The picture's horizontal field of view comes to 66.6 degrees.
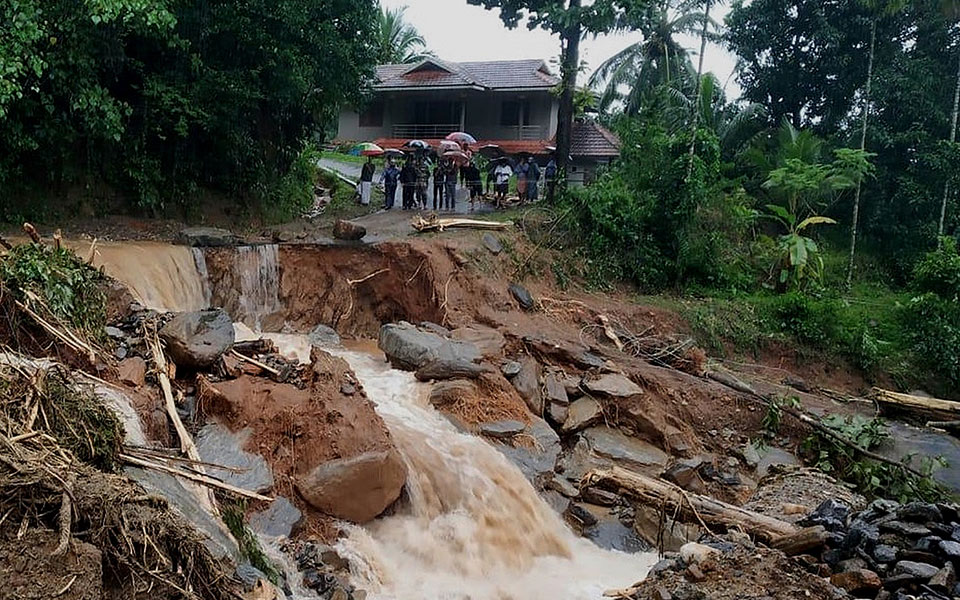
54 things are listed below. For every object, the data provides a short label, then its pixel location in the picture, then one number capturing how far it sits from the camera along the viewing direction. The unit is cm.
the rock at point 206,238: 1354
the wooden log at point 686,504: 784
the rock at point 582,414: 1107
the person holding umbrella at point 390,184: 2097
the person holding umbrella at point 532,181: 2114
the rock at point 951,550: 603
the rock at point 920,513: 657
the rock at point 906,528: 638
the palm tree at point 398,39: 3988
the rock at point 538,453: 980
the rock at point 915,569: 590
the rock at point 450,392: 1027
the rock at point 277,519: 698
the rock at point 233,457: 723
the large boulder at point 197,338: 804
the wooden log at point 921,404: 1266
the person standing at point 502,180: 2081
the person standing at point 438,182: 2083
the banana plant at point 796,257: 1736
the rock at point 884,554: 623
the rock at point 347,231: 1516
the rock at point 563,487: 953
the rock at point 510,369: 1131
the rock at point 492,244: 1539
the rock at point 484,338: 1184
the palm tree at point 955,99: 2147
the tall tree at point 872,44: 2069
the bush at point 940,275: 1608
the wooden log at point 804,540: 674
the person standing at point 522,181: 2117
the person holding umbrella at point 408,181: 2050
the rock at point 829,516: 695
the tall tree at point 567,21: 1819
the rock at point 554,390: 1144
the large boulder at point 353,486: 762
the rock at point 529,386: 1109
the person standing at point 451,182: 2052
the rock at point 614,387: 1158
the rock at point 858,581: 605
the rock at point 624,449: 1067
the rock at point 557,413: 1115
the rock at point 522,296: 1441
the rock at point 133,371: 730
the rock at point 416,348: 1097
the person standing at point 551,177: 1933
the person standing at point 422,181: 2069
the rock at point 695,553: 681
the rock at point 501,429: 1012
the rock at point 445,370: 1066
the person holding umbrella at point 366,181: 2214
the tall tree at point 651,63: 2538
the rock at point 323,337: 1298
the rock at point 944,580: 579
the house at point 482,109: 2891
